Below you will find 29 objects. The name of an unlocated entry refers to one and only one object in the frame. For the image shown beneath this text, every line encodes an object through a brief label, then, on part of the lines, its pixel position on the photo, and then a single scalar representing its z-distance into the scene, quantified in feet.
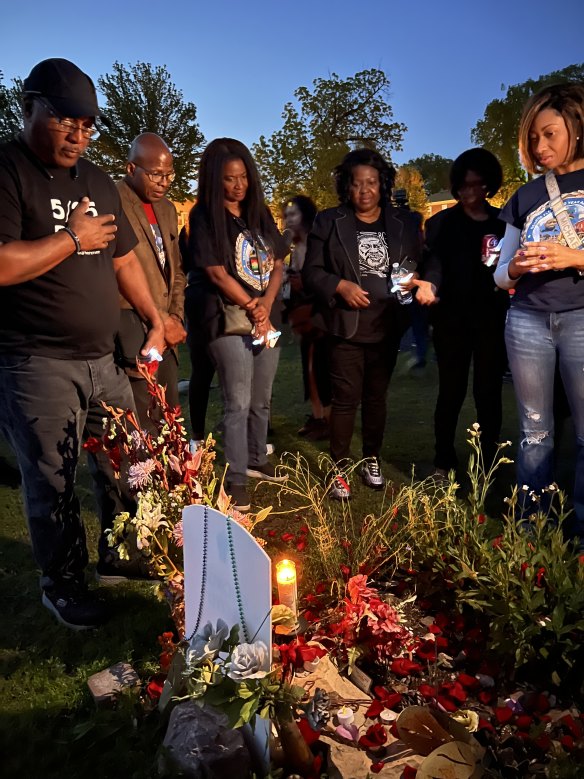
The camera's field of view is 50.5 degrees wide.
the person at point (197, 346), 12.79
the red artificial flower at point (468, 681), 6.68
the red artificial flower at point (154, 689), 6.77
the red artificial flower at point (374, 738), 5.93
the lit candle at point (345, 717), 6.20
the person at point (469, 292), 12.94
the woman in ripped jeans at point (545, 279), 9.27
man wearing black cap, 7.44
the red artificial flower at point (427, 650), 7.08
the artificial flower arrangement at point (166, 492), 6.73
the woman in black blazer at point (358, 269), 12.85
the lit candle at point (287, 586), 6.75
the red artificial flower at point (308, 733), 5.55
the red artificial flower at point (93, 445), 7.89
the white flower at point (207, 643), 5.34
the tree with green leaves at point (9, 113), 67.99
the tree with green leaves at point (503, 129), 96.58
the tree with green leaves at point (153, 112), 100.42
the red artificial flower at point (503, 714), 6.11
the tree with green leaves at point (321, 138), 66.20
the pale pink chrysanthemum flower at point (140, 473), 6.76
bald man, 11.30
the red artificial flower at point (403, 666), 6.82
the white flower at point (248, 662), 4.92
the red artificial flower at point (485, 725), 6.10
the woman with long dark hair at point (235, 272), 11.81
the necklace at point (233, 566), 5.19
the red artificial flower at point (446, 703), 6.39
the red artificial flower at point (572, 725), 5.88
